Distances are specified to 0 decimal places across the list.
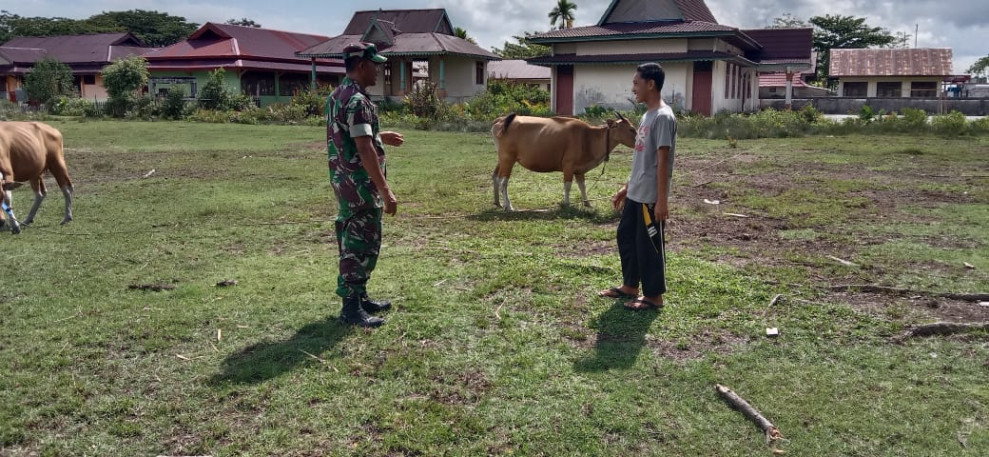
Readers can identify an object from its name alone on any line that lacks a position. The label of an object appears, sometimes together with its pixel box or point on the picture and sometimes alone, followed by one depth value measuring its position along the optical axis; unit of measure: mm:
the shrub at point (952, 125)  21906
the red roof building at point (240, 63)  43469
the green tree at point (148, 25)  79375
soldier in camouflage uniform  4848
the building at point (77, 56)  53216
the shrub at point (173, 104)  35750
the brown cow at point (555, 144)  9992
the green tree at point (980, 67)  105250
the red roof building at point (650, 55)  31344
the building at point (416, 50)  41125
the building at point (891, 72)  48031
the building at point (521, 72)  56688
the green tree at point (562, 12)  67125
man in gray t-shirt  5254
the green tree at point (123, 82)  36906
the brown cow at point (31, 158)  8641
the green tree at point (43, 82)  43031
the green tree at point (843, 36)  69250
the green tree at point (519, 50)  64812
